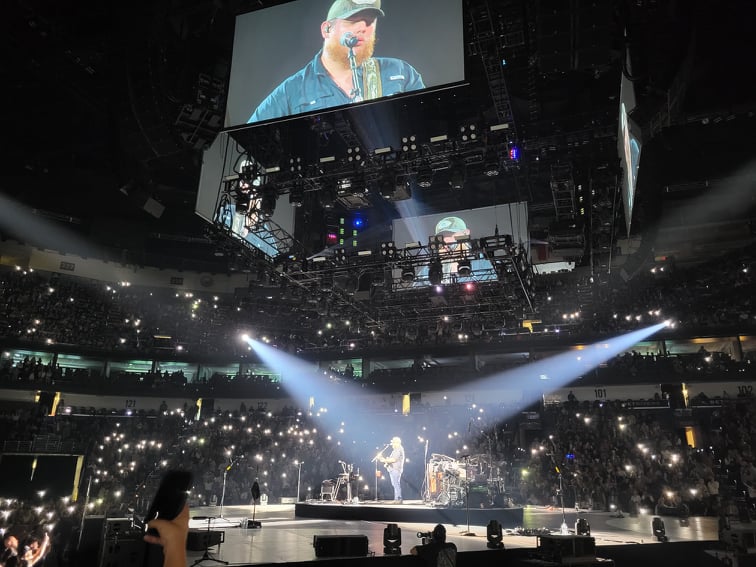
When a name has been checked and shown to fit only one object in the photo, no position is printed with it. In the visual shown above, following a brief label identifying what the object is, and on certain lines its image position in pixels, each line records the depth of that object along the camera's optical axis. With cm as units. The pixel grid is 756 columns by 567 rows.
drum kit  1394
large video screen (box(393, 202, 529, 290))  1462
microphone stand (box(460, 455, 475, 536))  1390
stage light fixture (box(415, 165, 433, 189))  1191
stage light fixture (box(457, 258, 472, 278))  1495
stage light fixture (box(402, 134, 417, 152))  1128
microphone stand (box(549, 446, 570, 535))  1037
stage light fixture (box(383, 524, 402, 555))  841
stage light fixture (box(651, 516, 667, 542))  952
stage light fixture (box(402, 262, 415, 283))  1513
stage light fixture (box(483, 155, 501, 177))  1160
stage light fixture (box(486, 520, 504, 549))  900
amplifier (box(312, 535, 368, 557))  812
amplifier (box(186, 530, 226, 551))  819
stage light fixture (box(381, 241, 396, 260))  1466
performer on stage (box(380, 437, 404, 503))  1705
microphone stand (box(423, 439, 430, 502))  1669
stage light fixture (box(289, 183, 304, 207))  1276
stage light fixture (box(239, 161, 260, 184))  1245
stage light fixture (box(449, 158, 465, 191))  1155
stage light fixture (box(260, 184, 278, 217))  1270
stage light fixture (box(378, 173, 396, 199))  1193
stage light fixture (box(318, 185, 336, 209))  1277
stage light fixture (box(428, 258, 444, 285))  1516
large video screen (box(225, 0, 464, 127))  927
